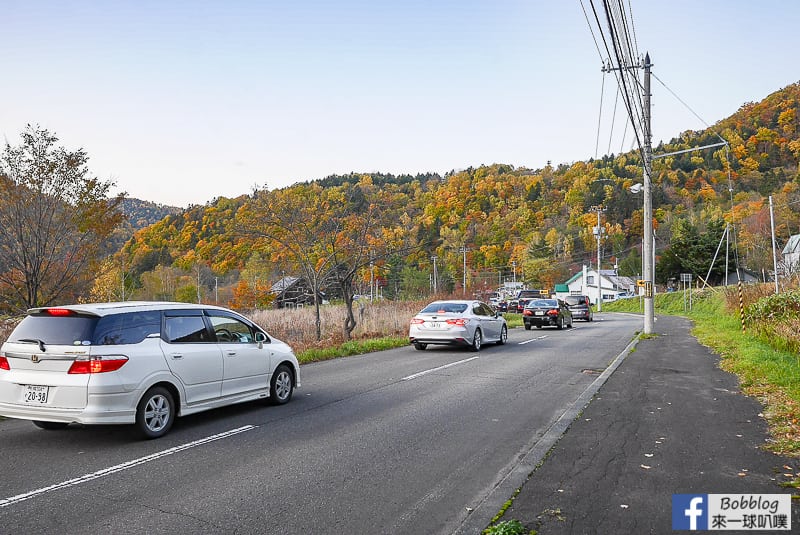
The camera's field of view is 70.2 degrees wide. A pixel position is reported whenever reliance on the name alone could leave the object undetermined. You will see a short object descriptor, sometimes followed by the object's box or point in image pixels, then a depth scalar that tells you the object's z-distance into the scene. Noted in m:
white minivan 6.37
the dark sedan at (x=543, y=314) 29.17
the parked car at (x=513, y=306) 53.84
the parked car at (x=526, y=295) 50.88
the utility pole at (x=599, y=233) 58.19
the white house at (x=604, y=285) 105.62
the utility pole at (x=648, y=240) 21.25
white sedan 17.06
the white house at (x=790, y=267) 25.35
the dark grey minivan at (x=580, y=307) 40.16
